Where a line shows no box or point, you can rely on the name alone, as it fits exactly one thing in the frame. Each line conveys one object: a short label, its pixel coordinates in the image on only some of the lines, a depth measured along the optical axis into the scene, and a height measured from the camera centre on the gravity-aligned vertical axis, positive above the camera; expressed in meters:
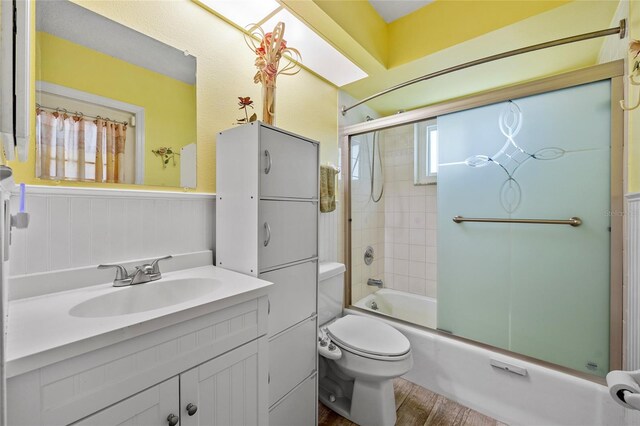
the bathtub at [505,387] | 1.27 -0.98
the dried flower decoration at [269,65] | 1.30 +0.76
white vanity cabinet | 0.56 -0.44
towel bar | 1.40 -0.05
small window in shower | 2.23 +0.55
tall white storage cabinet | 1.13 -0.12
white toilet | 1.37 -0.82
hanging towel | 1.89 +0.17
